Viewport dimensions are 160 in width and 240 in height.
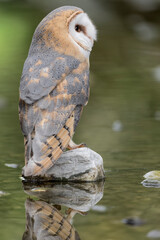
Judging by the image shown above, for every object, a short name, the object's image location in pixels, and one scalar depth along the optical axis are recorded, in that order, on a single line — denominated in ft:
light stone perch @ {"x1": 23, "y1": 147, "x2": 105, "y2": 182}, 31.68
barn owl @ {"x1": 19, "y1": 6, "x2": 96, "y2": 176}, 31.04
